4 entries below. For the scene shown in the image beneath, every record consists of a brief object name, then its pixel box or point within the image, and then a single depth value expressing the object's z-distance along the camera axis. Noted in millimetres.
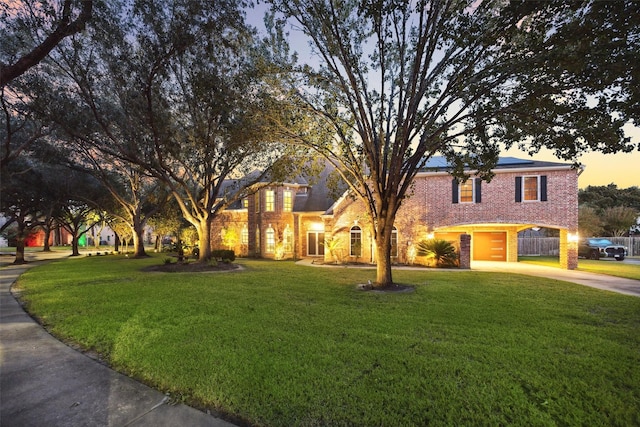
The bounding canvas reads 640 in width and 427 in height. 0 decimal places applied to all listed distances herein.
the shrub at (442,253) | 17438
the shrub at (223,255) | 19328
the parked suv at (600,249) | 23047
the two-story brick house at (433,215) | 16984
